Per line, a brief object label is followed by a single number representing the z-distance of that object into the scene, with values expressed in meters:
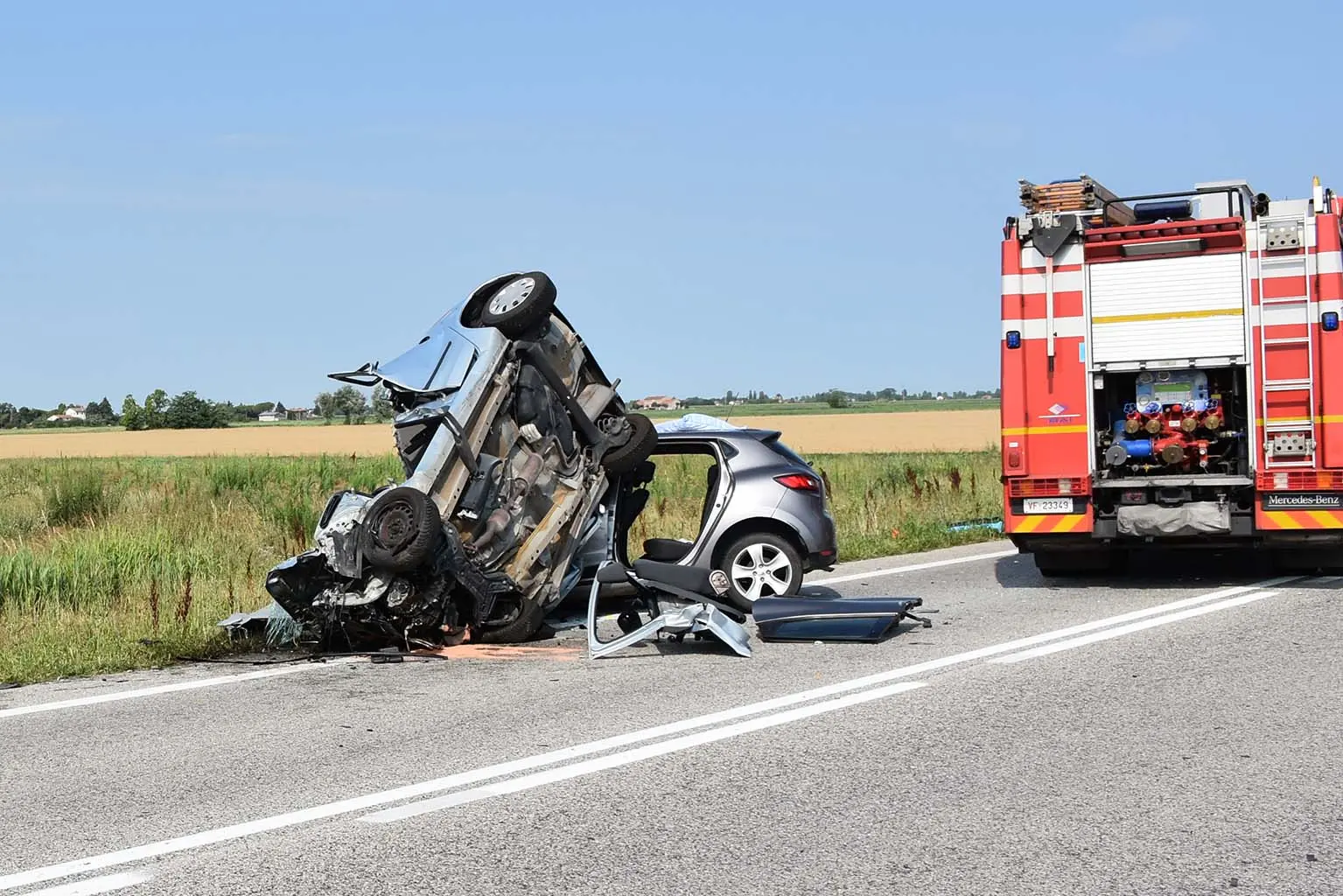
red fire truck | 12.30
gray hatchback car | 11.30
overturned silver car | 9.11
